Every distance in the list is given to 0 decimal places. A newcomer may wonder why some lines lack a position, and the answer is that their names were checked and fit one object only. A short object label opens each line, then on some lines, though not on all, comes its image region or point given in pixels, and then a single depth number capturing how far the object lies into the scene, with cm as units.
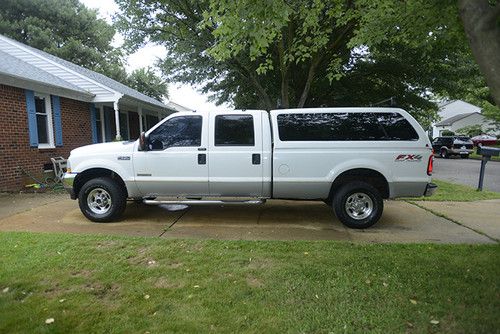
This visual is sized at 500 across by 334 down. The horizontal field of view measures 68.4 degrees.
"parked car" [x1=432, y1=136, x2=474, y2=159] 2580
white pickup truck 602
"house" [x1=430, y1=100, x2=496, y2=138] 4769
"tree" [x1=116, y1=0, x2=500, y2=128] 498
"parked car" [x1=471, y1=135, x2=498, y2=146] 3244
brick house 962
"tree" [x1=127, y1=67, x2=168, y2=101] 3709
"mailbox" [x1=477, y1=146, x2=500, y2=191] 964
